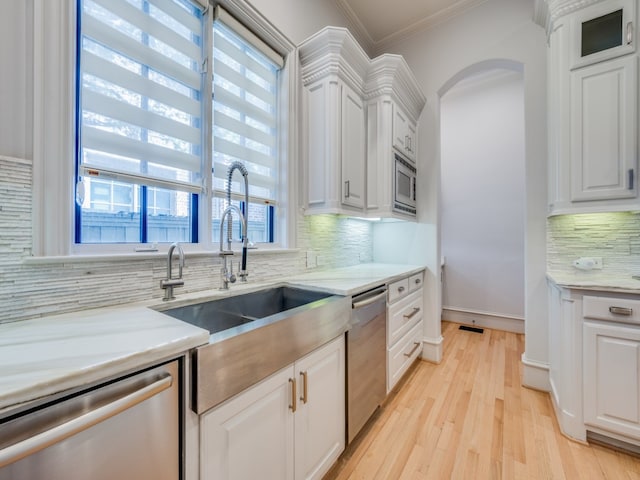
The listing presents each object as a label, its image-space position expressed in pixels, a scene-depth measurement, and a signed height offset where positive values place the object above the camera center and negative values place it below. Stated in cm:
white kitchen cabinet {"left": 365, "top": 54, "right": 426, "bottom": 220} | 223 +98
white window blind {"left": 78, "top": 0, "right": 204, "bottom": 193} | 112 +71
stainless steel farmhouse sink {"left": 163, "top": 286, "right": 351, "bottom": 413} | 78 -37
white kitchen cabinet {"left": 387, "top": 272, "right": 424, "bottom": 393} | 193 -67
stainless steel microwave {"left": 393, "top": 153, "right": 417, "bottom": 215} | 234 +52
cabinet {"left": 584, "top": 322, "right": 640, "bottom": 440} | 146 -76
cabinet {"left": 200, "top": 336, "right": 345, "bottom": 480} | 82 -68
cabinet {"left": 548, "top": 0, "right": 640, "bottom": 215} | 168 +88
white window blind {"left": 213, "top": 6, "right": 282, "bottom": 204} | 161 +86
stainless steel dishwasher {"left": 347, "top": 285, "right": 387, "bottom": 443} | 146 -69
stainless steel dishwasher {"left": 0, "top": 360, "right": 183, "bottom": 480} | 49 -41
